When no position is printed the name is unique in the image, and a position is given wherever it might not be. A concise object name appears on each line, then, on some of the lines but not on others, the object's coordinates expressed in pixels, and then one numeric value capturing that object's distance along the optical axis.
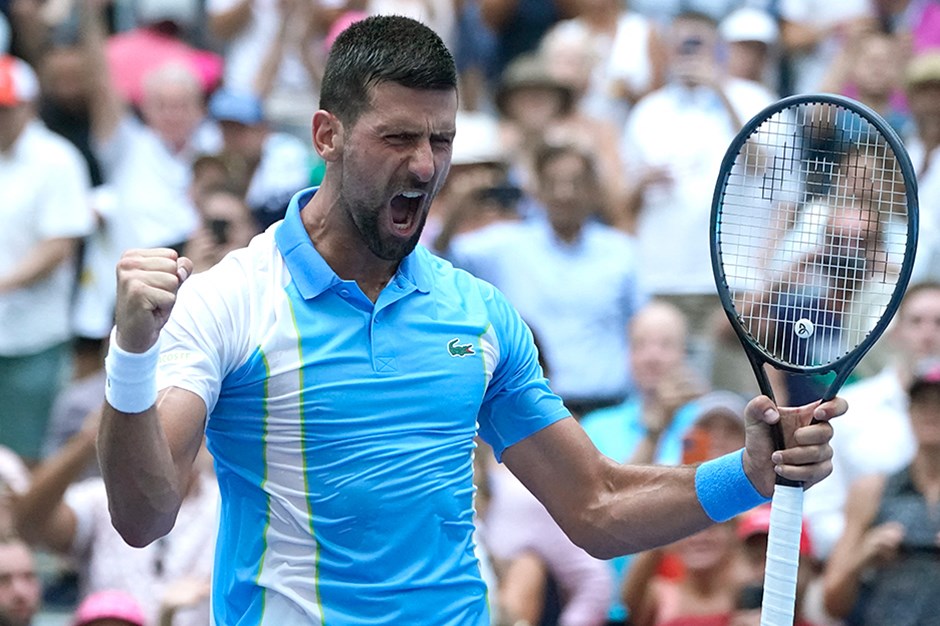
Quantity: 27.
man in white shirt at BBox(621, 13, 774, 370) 14.66
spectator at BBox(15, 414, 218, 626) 10.90
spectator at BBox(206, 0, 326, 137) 17.52
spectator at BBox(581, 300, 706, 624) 11.64
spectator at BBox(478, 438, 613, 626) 11.37
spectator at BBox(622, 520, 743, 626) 10.48
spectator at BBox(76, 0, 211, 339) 15.01
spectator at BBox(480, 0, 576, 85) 17.81
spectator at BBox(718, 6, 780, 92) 16.48
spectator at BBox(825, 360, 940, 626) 10.27
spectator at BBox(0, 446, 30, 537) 10.59
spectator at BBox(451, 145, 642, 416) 13.76
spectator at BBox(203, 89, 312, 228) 15.17
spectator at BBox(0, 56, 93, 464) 13.99
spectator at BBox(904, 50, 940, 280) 13.89
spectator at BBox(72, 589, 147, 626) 10.08
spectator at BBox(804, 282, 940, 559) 11.61
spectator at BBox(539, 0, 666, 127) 16.44
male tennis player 6.09
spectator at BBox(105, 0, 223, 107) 16.83
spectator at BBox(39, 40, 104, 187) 16.37
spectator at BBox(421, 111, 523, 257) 14.12
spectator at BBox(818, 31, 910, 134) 15.39
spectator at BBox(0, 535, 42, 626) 10.31
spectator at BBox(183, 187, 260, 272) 12.62
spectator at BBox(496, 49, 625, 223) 15.52
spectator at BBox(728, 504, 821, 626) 10.39
